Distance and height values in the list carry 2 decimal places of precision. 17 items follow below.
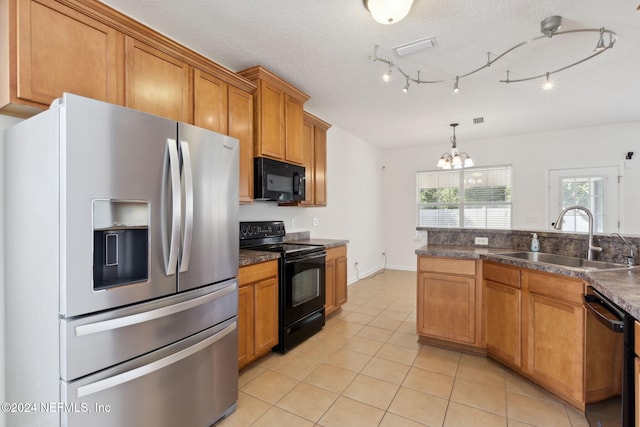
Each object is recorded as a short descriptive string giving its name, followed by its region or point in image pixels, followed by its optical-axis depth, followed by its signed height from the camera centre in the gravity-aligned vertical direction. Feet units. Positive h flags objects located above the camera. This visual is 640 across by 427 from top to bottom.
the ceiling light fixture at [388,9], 5.65 +3.91
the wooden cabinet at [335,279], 11.35 -2.66
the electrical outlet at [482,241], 9.78 -0.96
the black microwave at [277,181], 9.18 +1.04
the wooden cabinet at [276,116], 9.15 +3.17
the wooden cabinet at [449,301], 8.73 -2.69
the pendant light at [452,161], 13.05 +2.23
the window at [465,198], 18.47 +0.91
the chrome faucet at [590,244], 7.13 -0.80
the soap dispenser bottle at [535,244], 8.43 -0.92
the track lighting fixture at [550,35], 6.73 +4.24
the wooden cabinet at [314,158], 12.25 +2.31
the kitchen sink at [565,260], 6.97 -1.27
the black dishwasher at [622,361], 4.13 -2.08
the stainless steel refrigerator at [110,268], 3.96 -0.84
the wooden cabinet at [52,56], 4.63 +2.67
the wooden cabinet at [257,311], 7.44 -2.61
